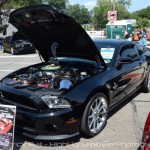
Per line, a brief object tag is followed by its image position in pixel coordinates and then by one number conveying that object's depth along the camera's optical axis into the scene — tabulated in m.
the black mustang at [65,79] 3.98
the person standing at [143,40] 15.57
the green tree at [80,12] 107.25
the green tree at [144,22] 68.39
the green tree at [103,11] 67.12
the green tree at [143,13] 107.62
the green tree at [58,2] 66.88
